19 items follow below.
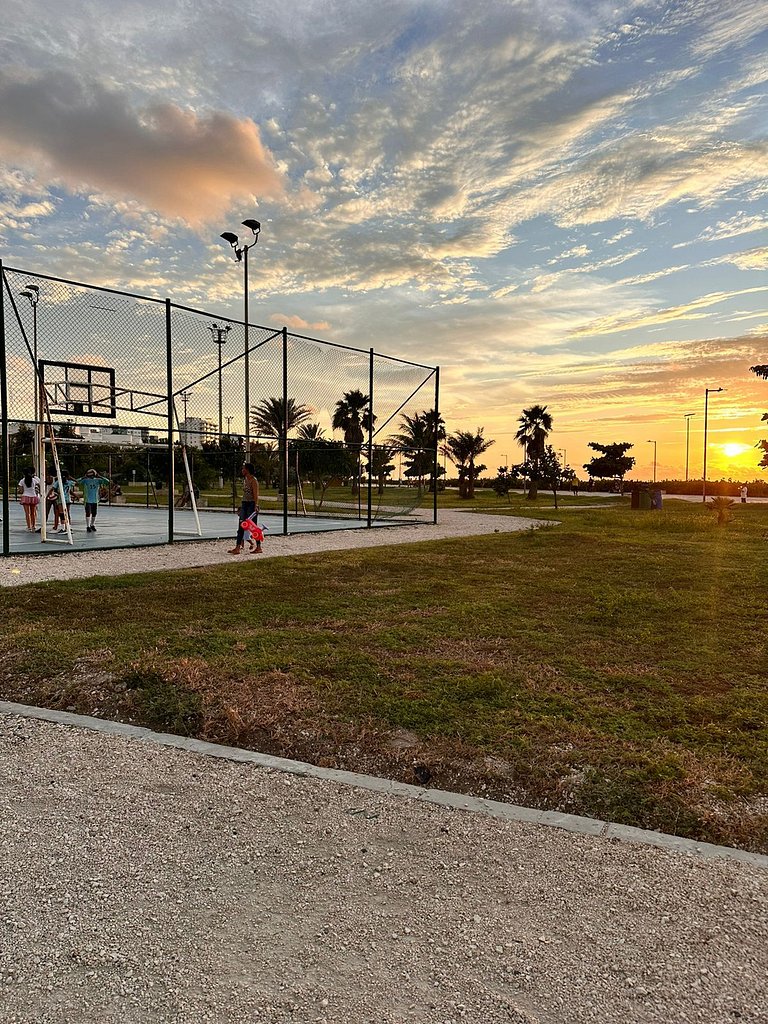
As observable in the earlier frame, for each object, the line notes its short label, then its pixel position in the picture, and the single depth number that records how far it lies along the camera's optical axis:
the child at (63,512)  13.94
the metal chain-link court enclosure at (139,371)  11.82
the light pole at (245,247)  21.86
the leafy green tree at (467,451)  53.53
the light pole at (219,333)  15.34
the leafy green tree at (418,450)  20.72
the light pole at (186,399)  15.25
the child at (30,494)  15.80
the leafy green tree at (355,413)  19.25
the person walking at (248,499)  13.48
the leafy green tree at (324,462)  22.25
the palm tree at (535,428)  65.81
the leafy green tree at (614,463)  96.11
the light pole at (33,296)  11.91
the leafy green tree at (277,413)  19.19
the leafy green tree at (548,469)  44.12
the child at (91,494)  17.06
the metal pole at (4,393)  10.98
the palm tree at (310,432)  23.27
